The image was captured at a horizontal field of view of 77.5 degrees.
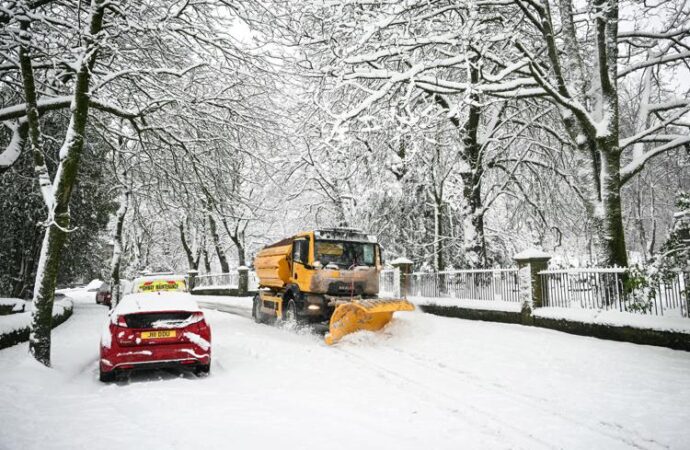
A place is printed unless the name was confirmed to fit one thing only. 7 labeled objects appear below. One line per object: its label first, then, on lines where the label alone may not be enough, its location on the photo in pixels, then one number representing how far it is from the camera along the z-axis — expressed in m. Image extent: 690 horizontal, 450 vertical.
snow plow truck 10.05
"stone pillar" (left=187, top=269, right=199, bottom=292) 35.97
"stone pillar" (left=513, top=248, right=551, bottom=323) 11.05
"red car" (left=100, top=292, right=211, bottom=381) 6.52
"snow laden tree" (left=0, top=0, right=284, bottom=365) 7.53
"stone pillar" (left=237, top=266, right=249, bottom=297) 27.24
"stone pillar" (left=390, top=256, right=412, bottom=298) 16.72
